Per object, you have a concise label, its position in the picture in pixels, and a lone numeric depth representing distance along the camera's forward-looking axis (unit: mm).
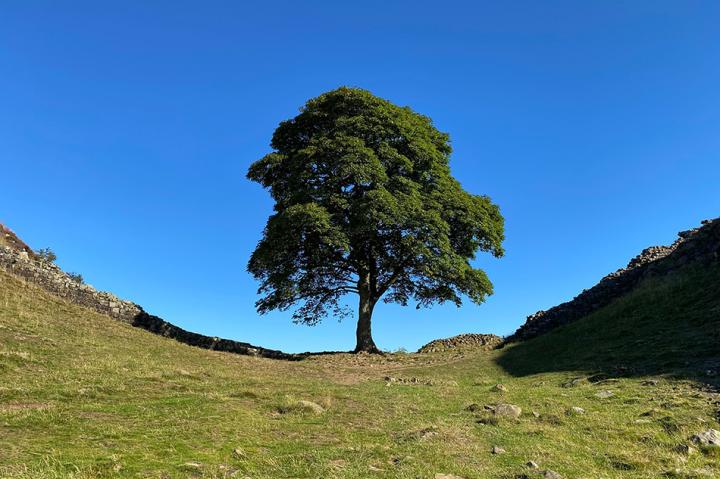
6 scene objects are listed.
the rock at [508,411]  12598
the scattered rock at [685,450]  9188
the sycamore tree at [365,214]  29766
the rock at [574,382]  17312
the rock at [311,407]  12742
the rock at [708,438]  9552
